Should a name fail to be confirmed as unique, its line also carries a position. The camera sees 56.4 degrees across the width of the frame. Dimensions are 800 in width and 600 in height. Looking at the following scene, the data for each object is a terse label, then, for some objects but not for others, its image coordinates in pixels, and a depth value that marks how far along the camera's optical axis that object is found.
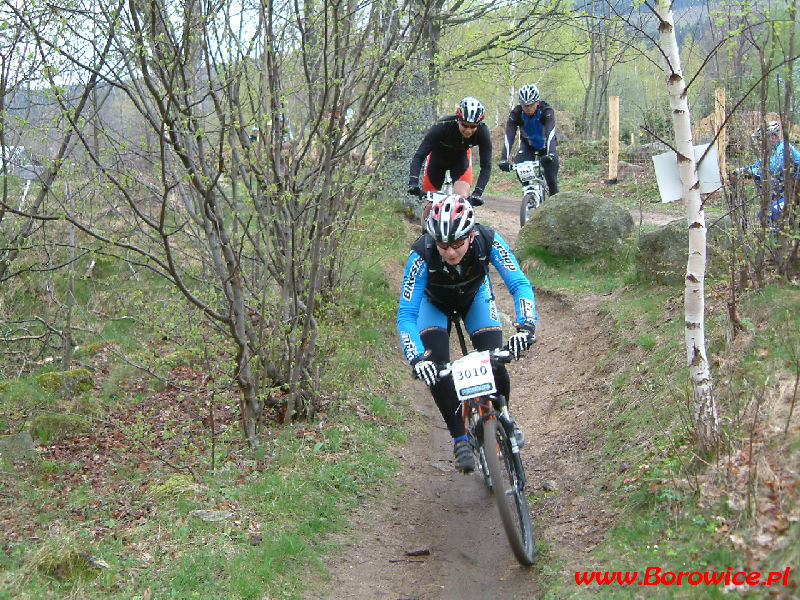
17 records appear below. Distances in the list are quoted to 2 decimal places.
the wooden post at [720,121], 6.31
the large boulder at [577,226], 10.68
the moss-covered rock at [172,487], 5.37
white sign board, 4.55
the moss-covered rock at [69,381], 9.04
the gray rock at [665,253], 8.00
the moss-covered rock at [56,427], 7.35
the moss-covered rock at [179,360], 6.57
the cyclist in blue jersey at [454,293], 4.98
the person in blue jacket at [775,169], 5.71
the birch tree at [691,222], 4.39
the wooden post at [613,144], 20.09
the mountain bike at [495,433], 4.40
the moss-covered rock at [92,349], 10.55
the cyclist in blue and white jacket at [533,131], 10.85
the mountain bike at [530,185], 11.27
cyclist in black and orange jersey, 7.62
